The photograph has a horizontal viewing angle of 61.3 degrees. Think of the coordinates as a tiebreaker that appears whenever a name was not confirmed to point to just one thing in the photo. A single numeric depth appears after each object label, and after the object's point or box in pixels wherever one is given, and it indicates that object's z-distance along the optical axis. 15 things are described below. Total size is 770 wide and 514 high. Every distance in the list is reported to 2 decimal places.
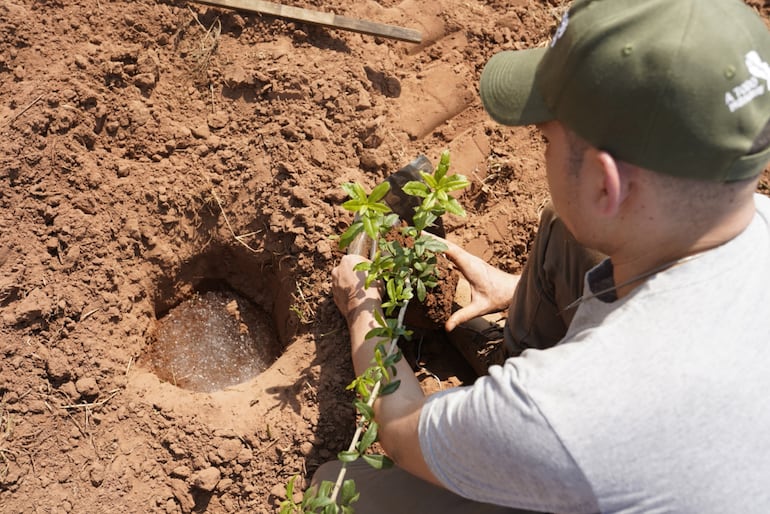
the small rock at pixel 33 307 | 2.36
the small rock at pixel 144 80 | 2.70
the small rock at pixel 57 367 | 2.34
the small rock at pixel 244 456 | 2.28
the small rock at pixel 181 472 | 2.25
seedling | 1.79
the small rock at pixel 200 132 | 2.71
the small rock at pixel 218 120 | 2.73
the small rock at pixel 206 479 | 2.24
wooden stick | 2.81
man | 1.20
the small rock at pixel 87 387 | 2.33
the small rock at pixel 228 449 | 2.27
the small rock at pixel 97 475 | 2.23
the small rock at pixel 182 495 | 2.23
